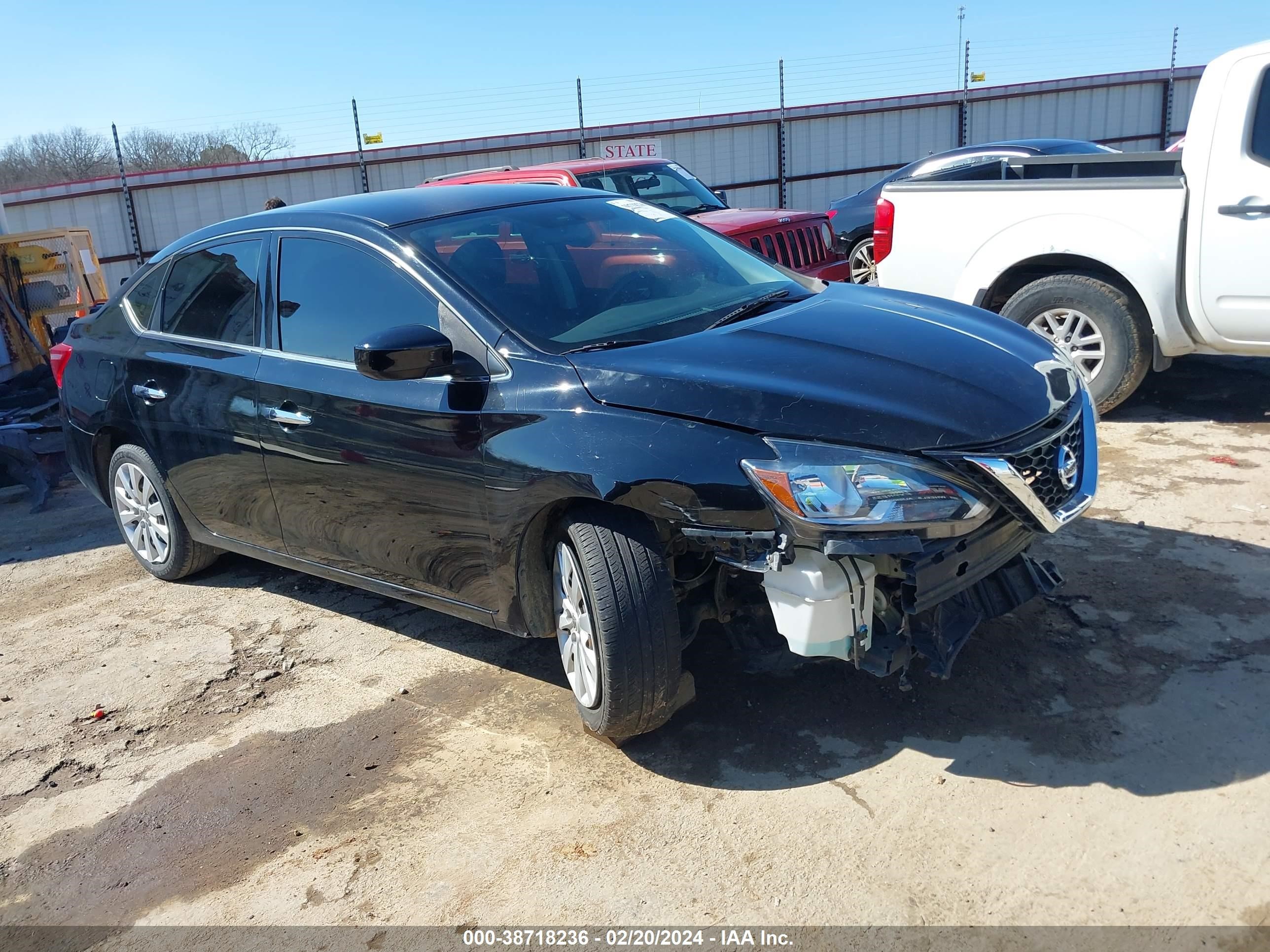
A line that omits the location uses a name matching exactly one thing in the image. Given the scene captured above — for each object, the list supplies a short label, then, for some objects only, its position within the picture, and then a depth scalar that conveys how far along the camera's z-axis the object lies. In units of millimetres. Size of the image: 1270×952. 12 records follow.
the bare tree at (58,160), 40906
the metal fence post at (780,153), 19688
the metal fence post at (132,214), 16938
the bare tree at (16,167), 41031
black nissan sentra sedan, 2939
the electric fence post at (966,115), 20594
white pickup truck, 5594
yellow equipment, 10180
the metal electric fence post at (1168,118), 21719
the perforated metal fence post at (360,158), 17312
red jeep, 8305
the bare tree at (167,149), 37469
